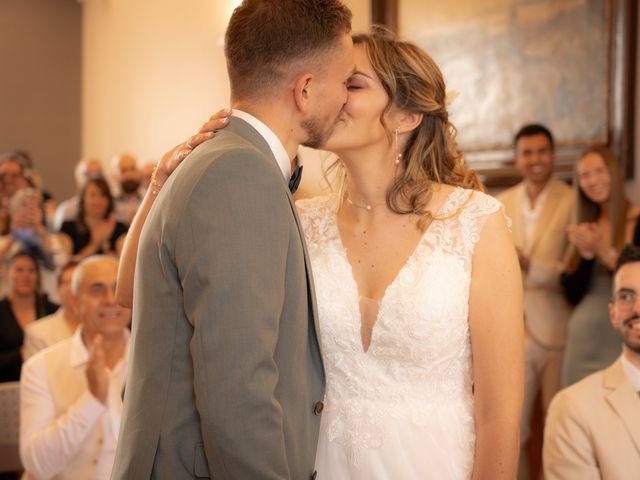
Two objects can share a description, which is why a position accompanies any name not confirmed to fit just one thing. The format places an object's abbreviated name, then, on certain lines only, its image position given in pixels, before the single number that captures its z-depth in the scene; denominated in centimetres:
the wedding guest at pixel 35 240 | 503
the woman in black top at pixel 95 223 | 652
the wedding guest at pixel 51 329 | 403
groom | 154
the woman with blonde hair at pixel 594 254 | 406
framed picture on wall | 466
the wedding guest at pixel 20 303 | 437
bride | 208
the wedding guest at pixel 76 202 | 679
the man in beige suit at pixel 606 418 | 275
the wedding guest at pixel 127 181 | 737
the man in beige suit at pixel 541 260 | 448
